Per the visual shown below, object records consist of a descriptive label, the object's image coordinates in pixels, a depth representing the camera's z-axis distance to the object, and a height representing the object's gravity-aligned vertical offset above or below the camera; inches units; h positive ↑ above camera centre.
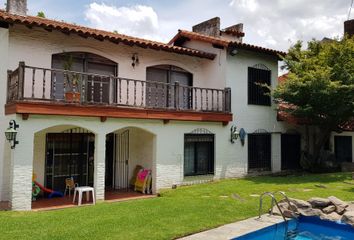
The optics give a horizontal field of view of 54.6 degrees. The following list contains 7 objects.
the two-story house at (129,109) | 443.5 +47.8
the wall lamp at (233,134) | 633.6 +14.8
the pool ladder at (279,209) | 362.3 -72.6
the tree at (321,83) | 593.9 +104.5
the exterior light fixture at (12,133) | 398.6 +8.7
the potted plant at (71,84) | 453.1 +79.2
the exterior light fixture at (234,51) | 638.5 +169.2
